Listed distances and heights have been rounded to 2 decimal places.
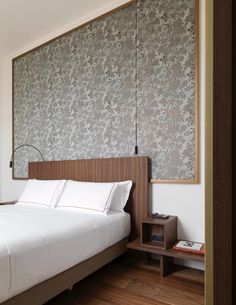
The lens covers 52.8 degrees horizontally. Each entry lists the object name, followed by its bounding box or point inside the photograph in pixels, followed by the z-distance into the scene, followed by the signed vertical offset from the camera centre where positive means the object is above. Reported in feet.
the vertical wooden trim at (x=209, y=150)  1.56 +0.01
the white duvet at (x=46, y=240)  4.36 -2.04
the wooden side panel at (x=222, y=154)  1.52 -0.01
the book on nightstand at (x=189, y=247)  6.46 -2.69
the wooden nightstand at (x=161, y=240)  6.73 -2.70
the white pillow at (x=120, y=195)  8.03 -1.50
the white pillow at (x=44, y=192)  8.79 -1.59
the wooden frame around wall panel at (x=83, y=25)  8.79 +5.33
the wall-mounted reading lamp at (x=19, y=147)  11.66 +0.10
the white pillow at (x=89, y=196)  7.64 -1.51
